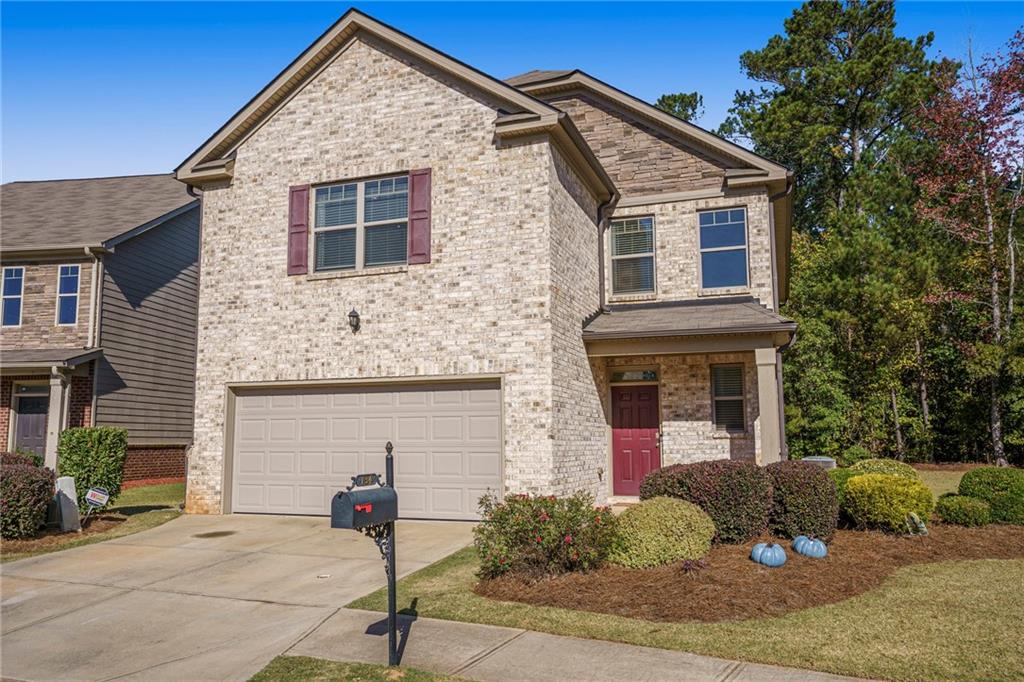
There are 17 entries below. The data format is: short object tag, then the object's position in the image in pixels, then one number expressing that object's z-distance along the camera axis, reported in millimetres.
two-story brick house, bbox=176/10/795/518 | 12281
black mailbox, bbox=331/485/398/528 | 5484
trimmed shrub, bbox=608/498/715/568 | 8734
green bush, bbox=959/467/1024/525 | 11891
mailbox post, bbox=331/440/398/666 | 5496
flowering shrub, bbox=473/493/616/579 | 8344
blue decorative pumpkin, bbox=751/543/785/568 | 8820
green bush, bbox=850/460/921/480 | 13250
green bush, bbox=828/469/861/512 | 12252
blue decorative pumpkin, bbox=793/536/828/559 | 9391
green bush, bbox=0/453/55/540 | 11141
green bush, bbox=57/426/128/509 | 12953
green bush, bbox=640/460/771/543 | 9945
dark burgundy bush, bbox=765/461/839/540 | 10211
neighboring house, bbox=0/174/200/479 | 19266
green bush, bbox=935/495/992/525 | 11812
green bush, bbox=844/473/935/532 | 11102
